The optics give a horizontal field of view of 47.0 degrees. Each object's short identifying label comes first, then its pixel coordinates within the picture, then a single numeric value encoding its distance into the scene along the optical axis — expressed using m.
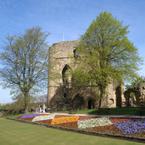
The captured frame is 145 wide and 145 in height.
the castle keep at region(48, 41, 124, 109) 26.66
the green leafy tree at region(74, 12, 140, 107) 19.80
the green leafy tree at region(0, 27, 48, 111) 21.82
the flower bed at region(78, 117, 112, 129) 10.33
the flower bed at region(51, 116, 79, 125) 12.59
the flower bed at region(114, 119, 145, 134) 8.14
